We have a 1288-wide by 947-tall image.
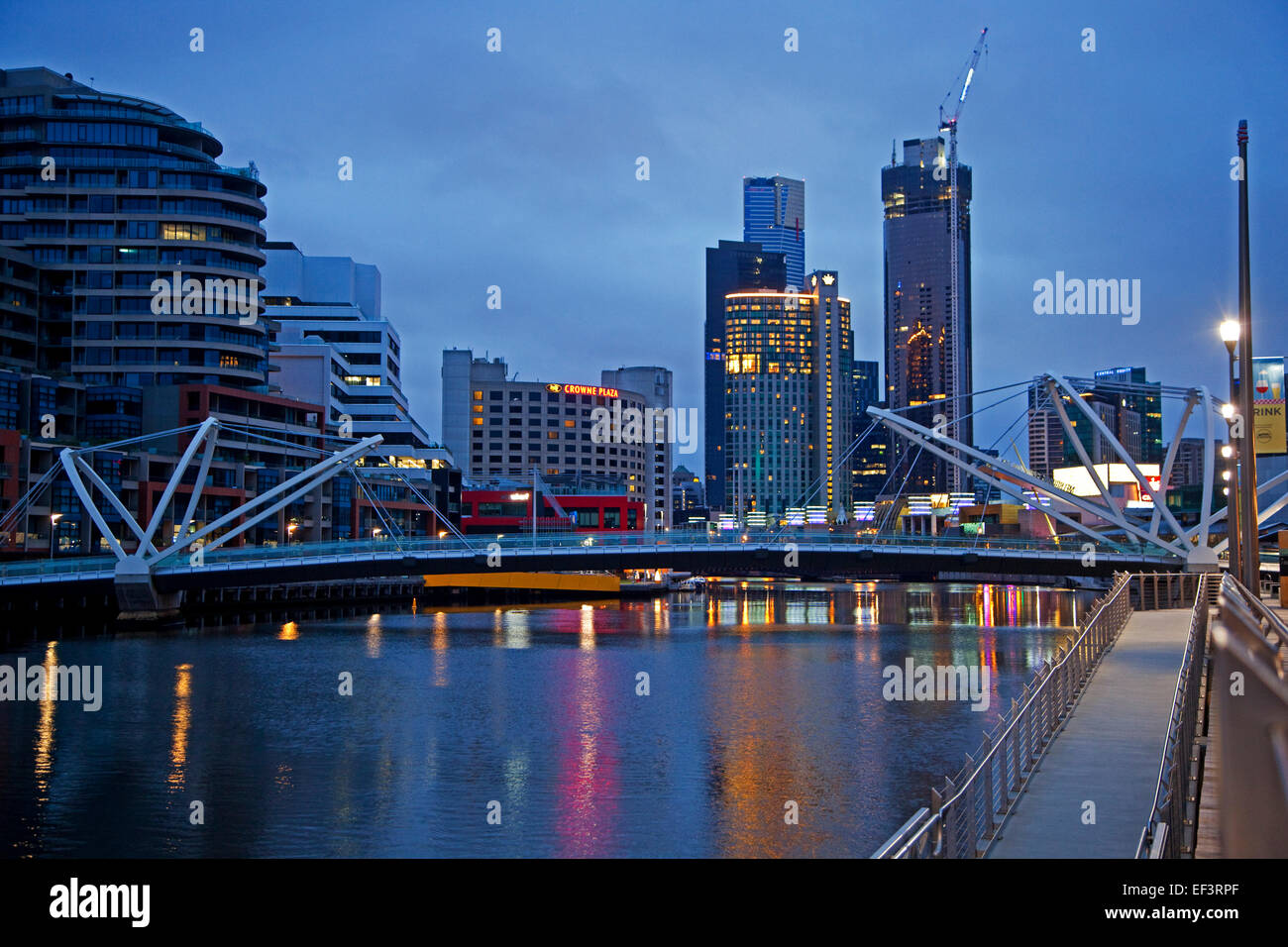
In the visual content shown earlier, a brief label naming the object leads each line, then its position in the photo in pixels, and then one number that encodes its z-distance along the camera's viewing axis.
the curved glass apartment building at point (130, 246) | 107.50
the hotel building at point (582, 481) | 166.25
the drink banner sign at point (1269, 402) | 27.19
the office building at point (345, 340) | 136.88
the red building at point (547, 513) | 142.75
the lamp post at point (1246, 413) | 29.33
